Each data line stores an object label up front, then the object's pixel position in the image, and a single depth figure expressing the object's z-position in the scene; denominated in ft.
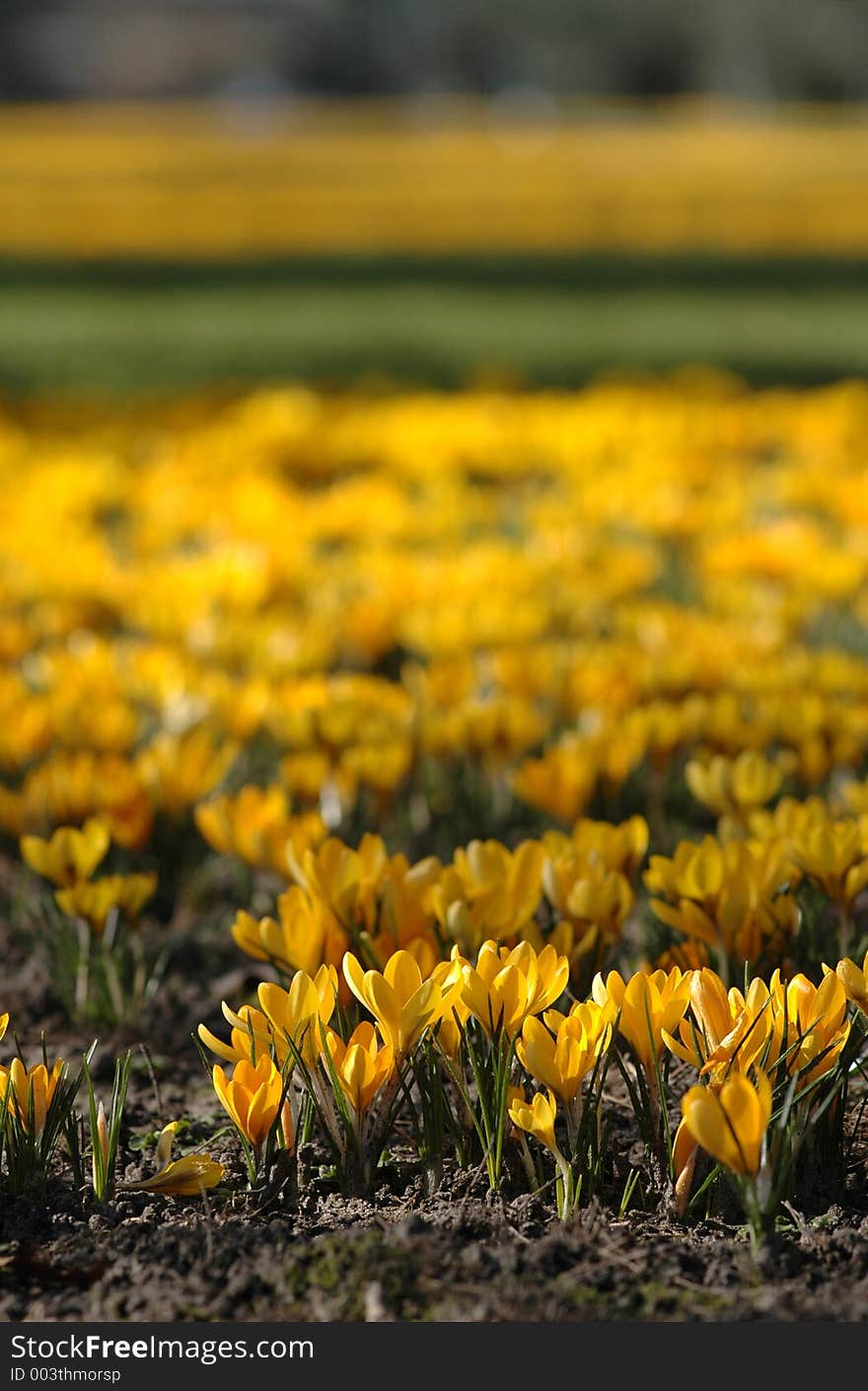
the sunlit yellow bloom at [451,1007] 8.17
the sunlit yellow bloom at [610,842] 8.67
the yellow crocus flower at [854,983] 8.20
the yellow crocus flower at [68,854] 8.77
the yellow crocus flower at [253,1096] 8.15
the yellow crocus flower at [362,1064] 8.14
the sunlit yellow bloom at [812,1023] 8.13
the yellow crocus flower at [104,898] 8.72
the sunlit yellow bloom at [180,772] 9.26
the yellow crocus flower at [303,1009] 8.19
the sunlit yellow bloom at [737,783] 9.07
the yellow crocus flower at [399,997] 8.15
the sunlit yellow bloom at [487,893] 8.45
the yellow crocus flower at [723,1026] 8.12
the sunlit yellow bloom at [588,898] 8.51
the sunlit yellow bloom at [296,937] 8.43
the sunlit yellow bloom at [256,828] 8.88
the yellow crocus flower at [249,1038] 8.18
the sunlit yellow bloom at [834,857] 8.55
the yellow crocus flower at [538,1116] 8.09
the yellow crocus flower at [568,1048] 8.11
